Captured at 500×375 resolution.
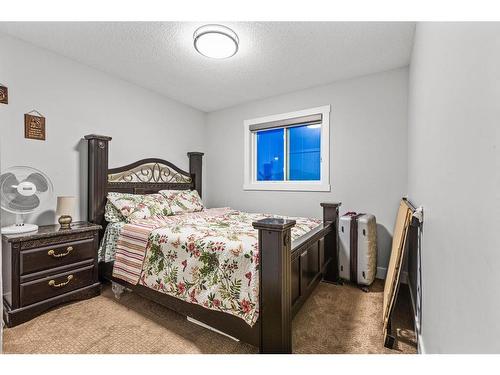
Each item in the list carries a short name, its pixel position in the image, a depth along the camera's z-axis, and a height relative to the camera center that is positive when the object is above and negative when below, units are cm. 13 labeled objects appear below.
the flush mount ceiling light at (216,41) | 202 +129
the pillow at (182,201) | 310 -21
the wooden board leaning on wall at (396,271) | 163 -59
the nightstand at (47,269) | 187 -73
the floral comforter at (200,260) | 153 -56
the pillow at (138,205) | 257 -23
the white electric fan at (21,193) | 200 -8
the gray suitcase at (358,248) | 251 -66
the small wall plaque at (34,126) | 228 +57
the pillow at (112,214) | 258 -32
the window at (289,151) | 321 +54
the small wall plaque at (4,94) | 213 +80
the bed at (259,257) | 140 -52
